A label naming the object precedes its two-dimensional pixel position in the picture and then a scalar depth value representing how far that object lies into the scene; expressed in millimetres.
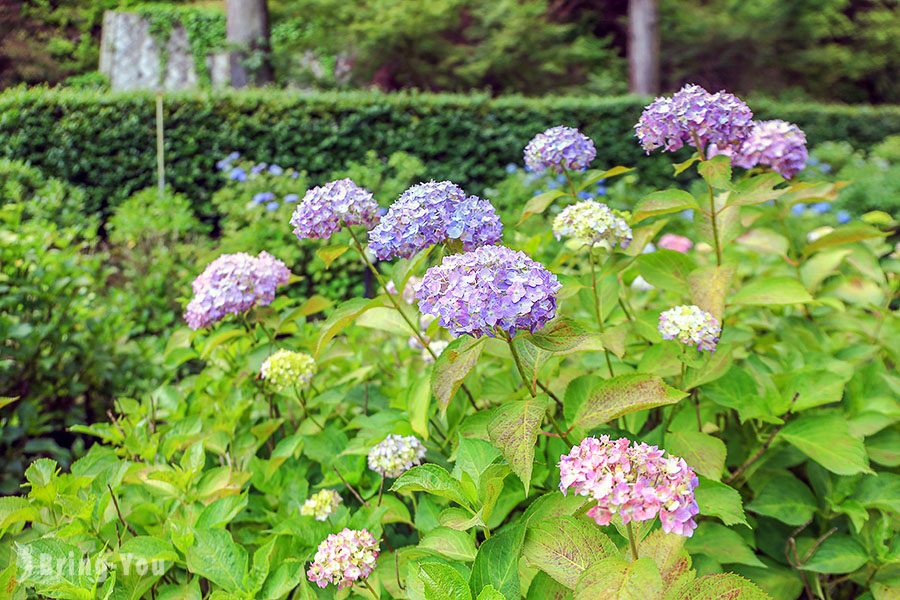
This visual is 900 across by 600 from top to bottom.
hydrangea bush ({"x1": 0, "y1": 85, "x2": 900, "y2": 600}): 810
